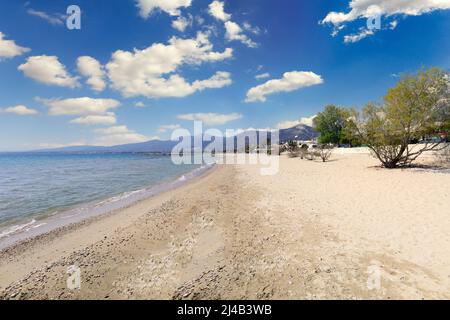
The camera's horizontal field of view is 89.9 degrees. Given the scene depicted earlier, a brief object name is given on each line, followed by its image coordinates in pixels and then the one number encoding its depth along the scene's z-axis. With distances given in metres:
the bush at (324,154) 34.12
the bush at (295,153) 53.93
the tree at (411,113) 17.81
